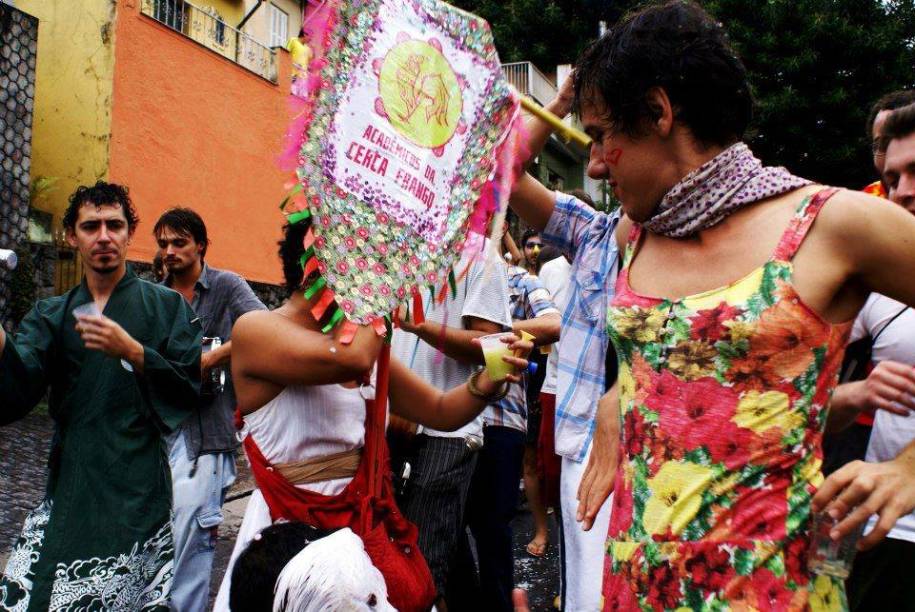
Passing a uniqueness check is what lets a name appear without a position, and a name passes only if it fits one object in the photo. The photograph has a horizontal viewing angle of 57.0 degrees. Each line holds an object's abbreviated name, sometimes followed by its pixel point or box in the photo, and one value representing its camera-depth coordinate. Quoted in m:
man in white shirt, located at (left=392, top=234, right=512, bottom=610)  3.53
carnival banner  2.09
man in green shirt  3.20
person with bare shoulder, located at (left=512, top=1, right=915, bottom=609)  1.44
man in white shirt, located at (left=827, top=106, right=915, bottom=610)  2.17
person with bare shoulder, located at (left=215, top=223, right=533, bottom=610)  2.29
